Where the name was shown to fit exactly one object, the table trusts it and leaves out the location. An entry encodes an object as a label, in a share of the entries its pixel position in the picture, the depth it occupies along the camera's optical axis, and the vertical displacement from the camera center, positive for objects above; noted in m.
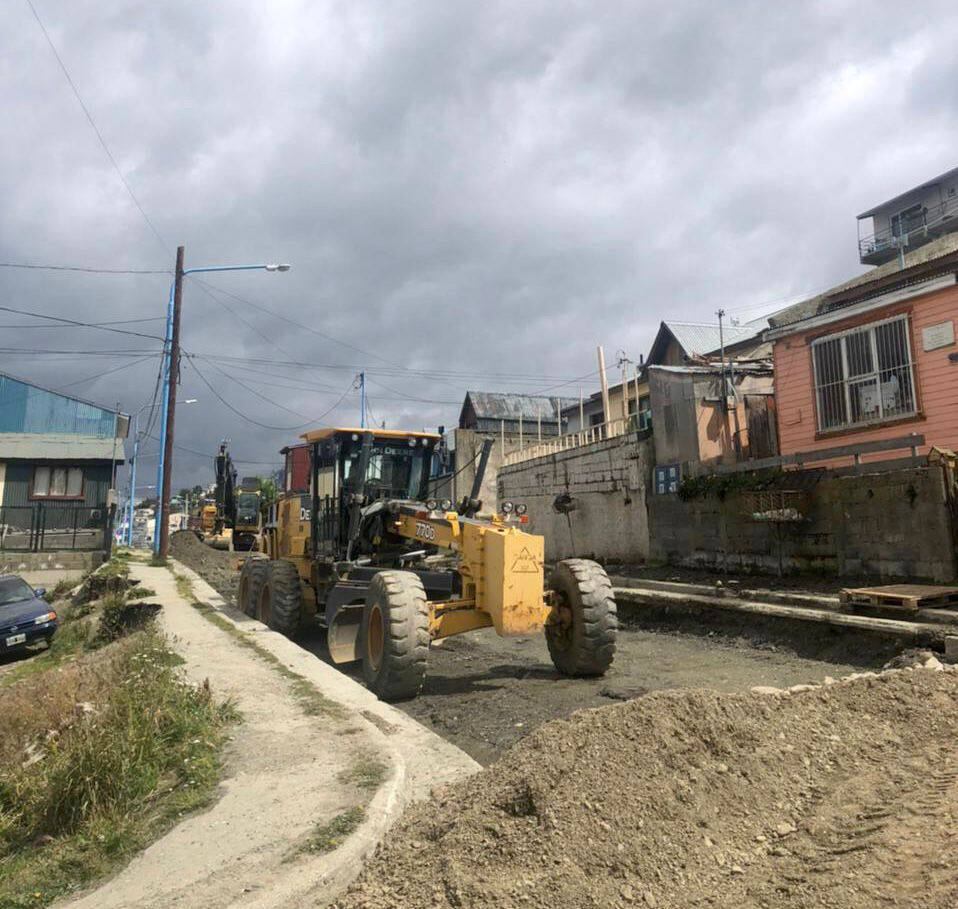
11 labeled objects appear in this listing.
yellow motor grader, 7.35 -0.28
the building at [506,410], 46.81 +9.08
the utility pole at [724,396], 16.36 +3.31
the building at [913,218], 41.25 +19.00
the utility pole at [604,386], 21.28 +4.82
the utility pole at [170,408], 23.38 +4.60
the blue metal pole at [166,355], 23.81 +6.37
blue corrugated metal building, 25.19 +3.89
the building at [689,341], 31.59 +9.07
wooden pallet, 8.73 -0.62
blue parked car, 12.62 -1.11
